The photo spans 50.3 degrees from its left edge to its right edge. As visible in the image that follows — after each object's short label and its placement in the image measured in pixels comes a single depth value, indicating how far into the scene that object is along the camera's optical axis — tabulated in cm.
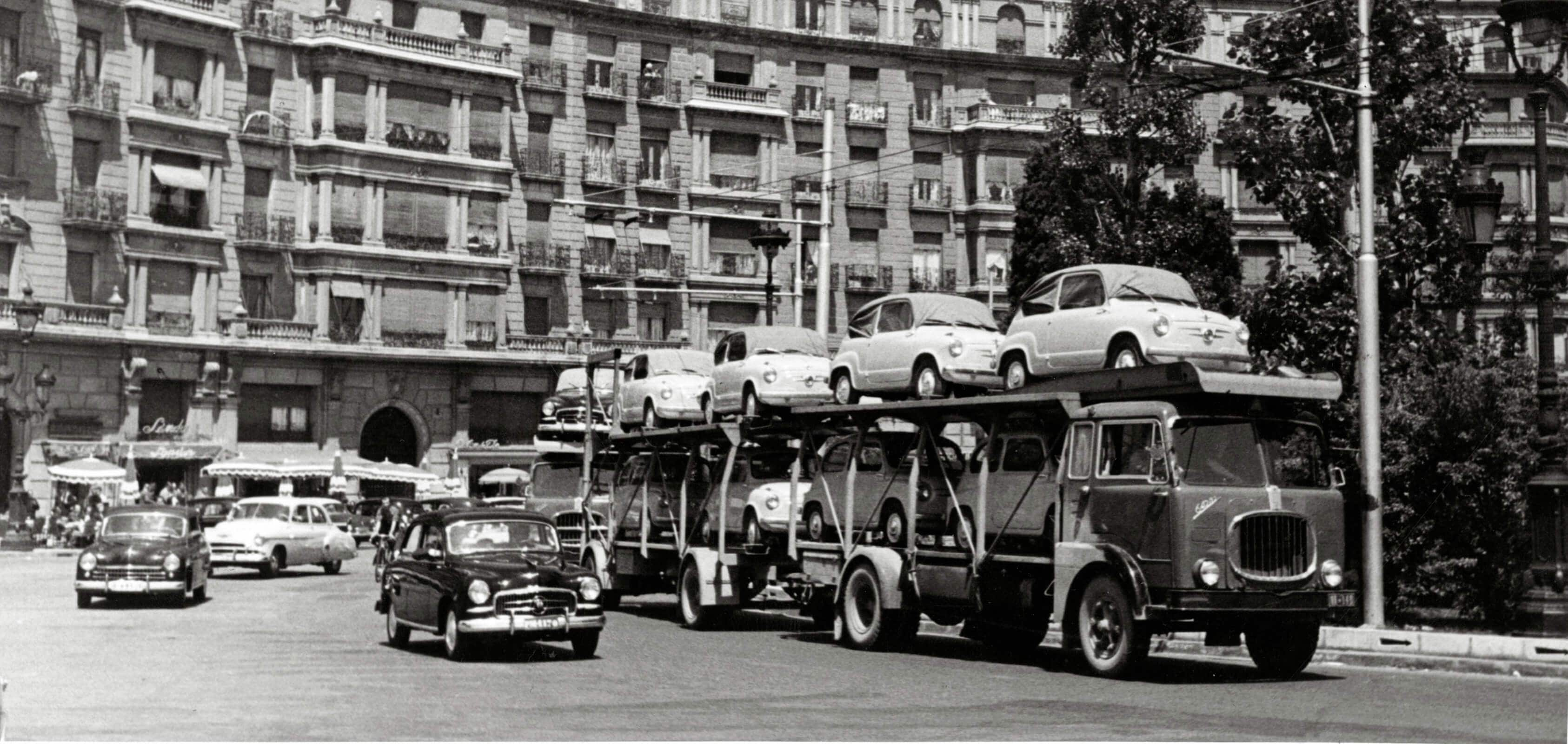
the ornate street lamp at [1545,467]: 1944
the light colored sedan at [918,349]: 2155
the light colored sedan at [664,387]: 2761
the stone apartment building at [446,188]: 5216
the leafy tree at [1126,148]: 3344
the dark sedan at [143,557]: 2719
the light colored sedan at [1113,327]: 1898
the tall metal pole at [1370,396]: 2033
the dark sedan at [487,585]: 1838
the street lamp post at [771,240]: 3316
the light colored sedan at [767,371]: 2433
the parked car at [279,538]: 3734
